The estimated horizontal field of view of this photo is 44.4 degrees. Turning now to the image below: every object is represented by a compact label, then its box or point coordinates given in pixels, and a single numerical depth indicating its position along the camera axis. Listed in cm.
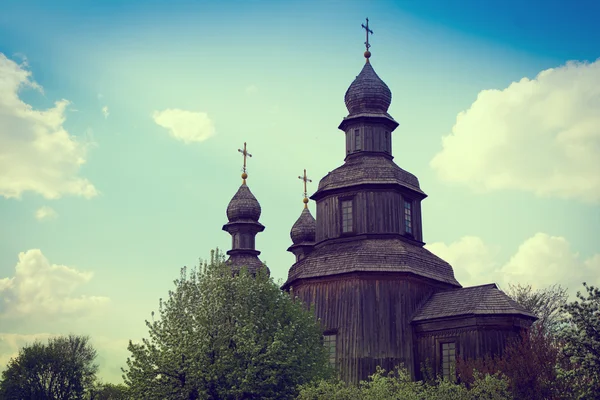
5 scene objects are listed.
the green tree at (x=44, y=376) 5722
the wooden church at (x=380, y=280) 3159
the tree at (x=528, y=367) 2731
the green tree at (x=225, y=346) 2605
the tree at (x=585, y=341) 2250
